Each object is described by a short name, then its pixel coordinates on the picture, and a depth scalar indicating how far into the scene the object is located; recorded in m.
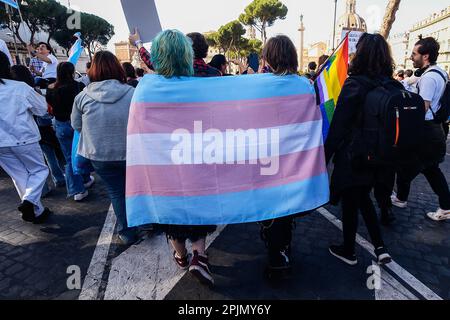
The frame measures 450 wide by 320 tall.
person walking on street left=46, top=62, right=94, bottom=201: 4.07
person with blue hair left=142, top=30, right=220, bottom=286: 2.26
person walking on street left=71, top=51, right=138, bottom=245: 2.88
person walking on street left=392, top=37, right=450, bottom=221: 3.41
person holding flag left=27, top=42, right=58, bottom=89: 5.75
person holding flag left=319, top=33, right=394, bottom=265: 2.45
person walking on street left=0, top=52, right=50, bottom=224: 3.47
